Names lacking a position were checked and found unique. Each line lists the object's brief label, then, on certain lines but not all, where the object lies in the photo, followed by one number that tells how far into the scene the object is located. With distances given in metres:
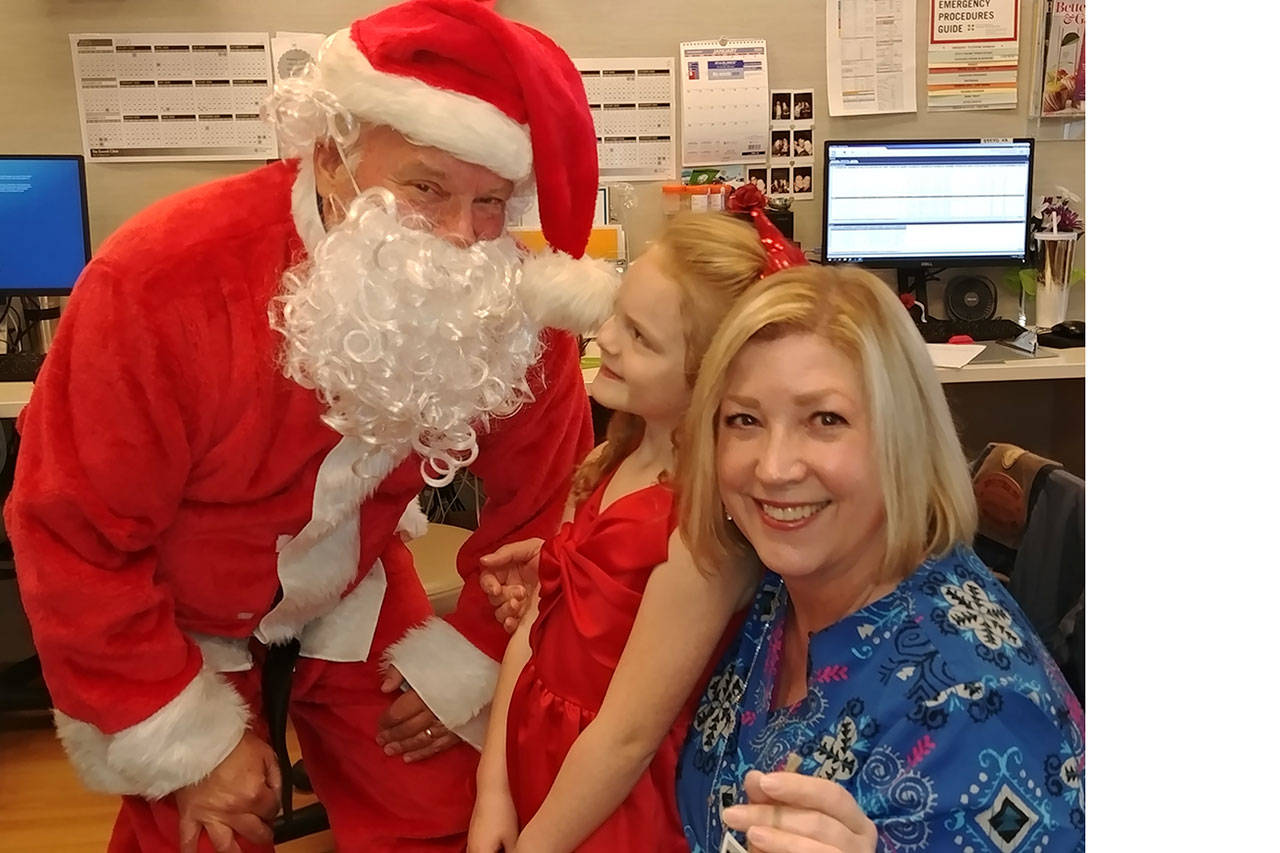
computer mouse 2.76
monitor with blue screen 2.46
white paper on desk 2.49
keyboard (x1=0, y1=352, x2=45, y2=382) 2.30
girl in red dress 1.13
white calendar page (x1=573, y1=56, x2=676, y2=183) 2.80
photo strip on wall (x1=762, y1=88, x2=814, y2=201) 2.90
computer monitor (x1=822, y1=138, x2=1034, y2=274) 2.88
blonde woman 0.86
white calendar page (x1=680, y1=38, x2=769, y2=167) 2.82
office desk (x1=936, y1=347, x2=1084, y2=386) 2.44
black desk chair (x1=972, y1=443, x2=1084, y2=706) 1.08
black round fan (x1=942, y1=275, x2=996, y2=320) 3.04
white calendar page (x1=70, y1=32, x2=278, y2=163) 2.58
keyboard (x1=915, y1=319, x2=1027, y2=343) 2.80
